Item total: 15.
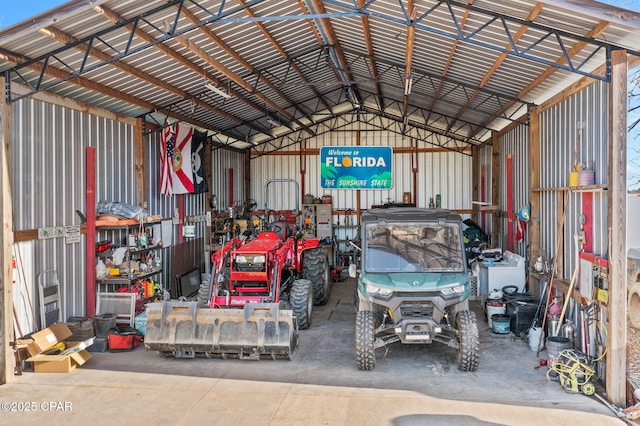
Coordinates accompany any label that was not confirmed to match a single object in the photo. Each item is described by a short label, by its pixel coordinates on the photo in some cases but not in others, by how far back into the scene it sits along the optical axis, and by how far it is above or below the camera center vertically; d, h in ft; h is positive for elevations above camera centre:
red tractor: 20.56 -4.16
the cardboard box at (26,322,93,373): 20.10 -5.68
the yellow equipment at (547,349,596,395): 17.78 -5.92
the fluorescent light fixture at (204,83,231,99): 25.72 +6.40
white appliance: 30.01 -4.01
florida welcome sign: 46.62 +3.99
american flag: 33.19 +3.69
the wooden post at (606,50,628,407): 16.61 -0.51
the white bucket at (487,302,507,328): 26.23 -5.20
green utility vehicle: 19.35 -2.87
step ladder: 22.22 -3.75
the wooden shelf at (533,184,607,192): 18.63 +0.78
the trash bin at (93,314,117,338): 24.06 -5.31
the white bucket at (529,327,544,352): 22.49 -5.81
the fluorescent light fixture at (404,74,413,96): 28.92 +7.38
